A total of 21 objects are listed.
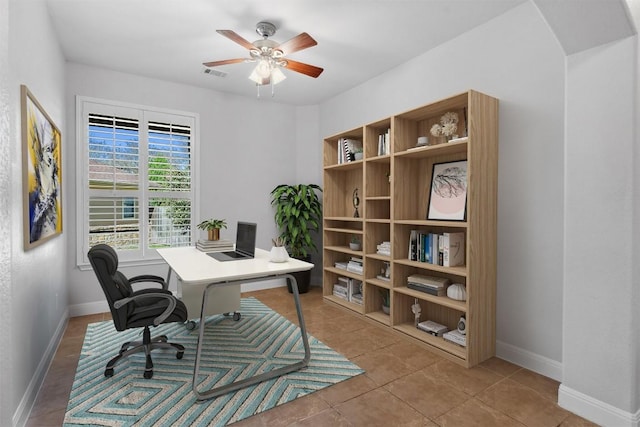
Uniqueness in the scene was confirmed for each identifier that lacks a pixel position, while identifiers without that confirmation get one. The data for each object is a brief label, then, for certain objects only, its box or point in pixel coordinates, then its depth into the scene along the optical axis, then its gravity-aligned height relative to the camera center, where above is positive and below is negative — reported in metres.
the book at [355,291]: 3.95 -0.97
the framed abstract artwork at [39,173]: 2.00 +0.27
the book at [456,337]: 2.74 -1.07
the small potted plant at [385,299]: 3.61 -0.97
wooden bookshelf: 2.60 -0.03
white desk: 2.16 -0.44
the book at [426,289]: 2.94 -0.72
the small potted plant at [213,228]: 3.50 -0.18
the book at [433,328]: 2.99 -1.08
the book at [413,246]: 3.19 -0.33
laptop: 2.99 -0.33
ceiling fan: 2.80 +1.34
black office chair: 2.24 -0.72
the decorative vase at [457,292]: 2.76 -0.68
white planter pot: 2.67 -0.35
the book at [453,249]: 2.82 -0.32
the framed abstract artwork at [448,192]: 2.88 +0.19
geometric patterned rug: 1.98 -1.21
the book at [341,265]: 4.16 -0.69
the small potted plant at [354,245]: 4.01 -0.42
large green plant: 4.69 -0.04
